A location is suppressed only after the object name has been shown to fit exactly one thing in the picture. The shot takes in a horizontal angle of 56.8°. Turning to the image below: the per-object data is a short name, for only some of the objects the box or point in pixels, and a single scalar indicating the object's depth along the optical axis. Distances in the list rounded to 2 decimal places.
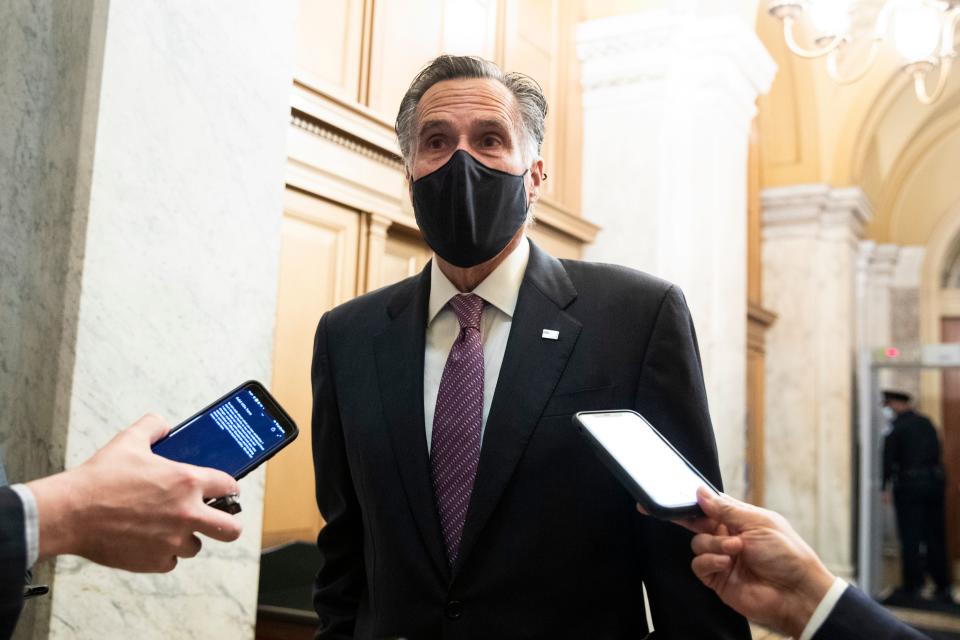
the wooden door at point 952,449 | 12.38
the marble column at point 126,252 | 2.18
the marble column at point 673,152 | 6.11
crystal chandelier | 5.90
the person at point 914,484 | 9.61
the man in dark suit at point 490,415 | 1.65
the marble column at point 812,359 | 9.20
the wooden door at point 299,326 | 3.80
